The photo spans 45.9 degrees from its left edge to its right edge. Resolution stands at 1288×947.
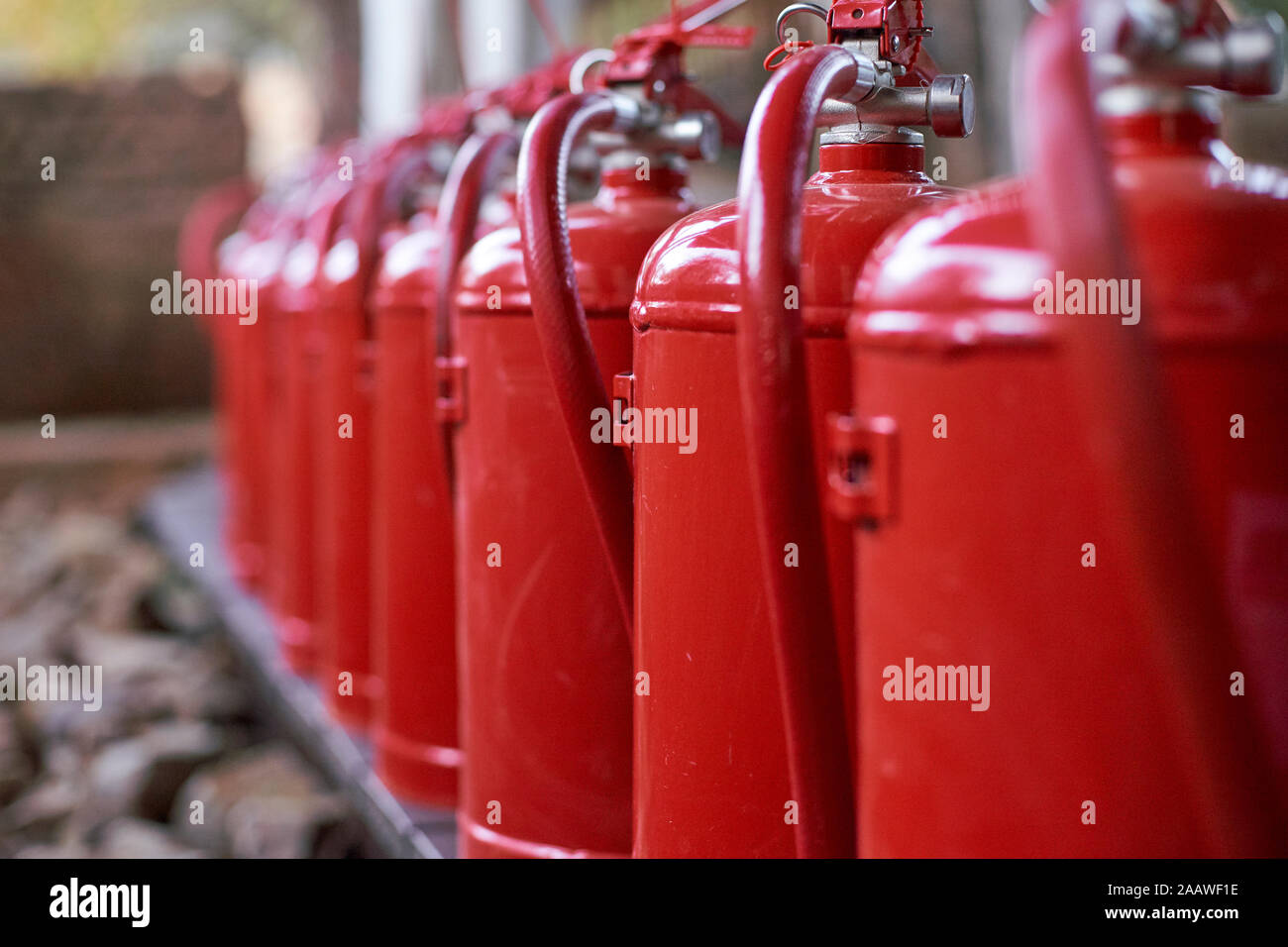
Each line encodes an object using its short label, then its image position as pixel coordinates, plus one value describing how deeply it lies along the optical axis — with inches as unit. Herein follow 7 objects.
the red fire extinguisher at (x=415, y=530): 74.1
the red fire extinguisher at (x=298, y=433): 99.3
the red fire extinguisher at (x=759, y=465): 37.9
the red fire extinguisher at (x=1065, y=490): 30.0
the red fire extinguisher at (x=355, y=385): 83.7
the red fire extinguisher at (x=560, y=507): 57.4
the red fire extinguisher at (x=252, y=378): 121.4
